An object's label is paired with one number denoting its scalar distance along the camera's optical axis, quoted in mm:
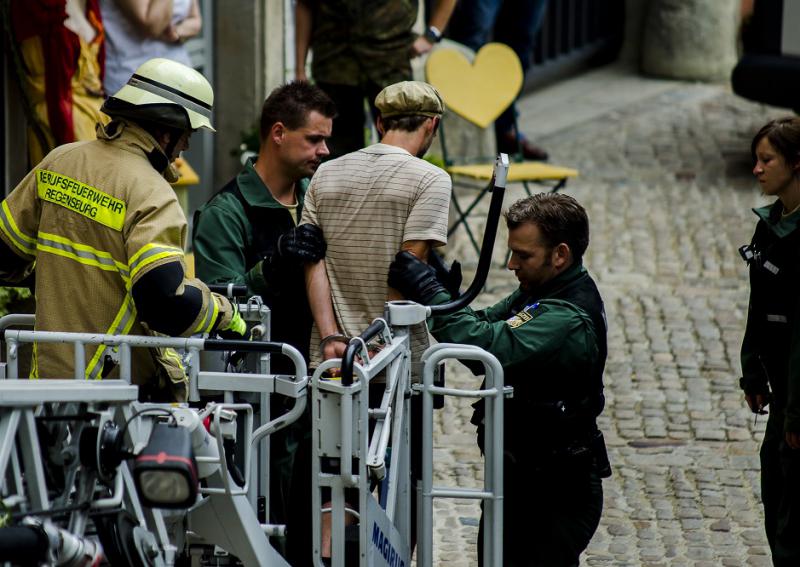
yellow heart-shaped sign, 20391
